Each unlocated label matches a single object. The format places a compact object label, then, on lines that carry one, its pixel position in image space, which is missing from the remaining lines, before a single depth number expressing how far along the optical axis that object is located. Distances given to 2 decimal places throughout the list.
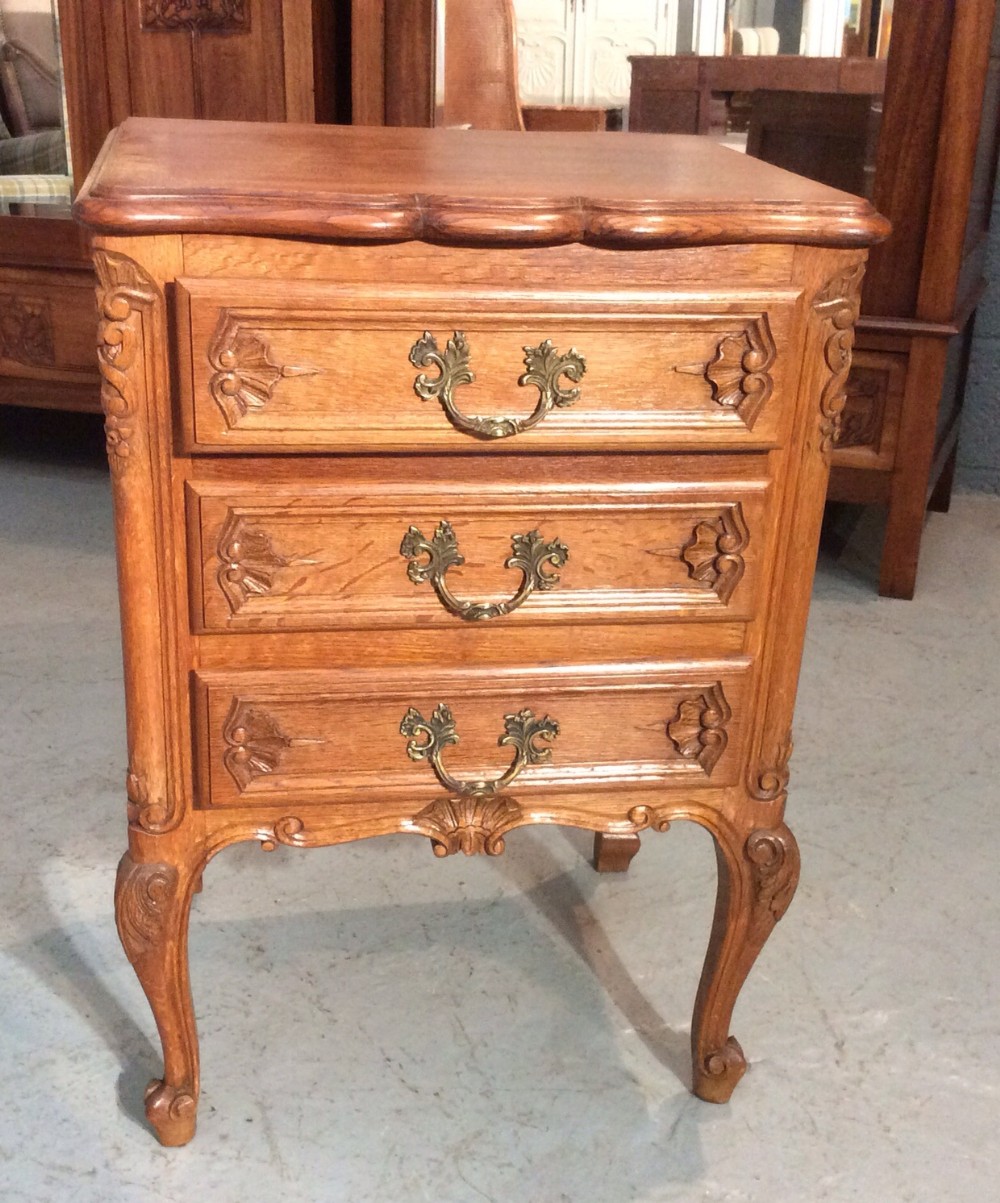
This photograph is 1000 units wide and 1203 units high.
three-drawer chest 0.89
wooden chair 2.22
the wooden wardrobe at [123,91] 2.29
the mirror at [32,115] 2.50
